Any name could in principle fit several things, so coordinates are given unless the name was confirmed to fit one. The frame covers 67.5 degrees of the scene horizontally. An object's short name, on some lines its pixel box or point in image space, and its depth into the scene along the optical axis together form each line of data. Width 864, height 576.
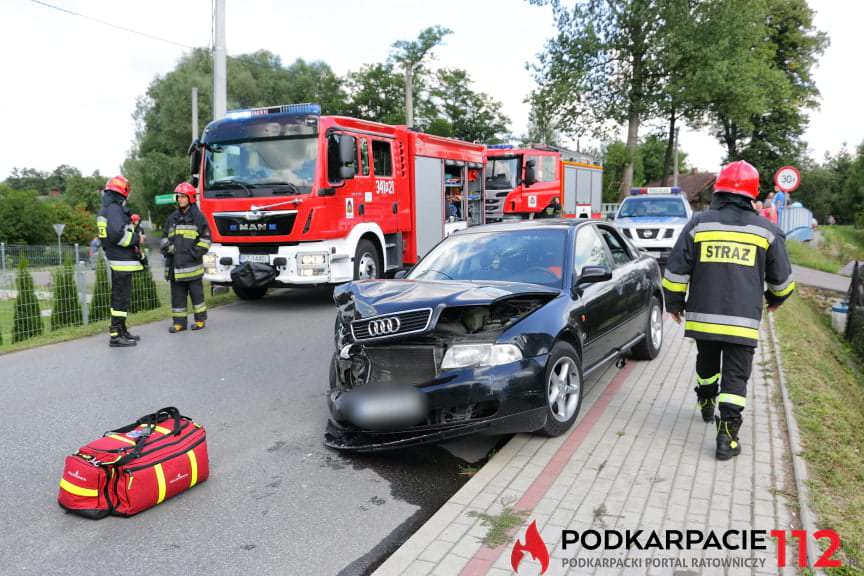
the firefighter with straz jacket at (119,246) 8.01
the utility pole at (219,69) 12.40
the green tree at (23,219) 44.16
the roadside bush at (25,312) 8.77
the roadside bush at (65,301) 9.16
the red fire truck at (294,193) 9.66
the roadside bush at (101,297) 9.81
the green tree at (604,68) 27.86
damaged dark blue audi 4.06
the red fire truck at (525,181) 17.59
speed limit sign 15.20
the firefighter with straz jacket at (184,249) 8.76
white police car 15.29
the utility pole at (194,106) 29.22
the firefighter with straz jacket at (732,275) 4.08
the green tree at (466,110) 50.53
